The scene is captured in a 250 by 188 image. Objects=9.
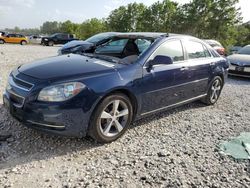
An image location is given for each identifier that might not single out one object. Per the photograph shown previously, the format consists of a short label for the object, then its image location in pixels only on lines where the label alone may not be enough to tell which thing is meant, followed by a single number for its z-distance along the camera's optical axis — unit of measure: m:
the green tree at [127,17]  36.58
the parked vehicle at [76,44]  7.31
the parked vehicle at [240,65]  6.79
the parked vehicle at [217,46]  9.31
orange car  22.57
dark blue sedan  2.43
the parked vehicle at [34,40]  27.25
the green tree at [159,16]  32.54
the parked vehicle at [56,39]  23.39
